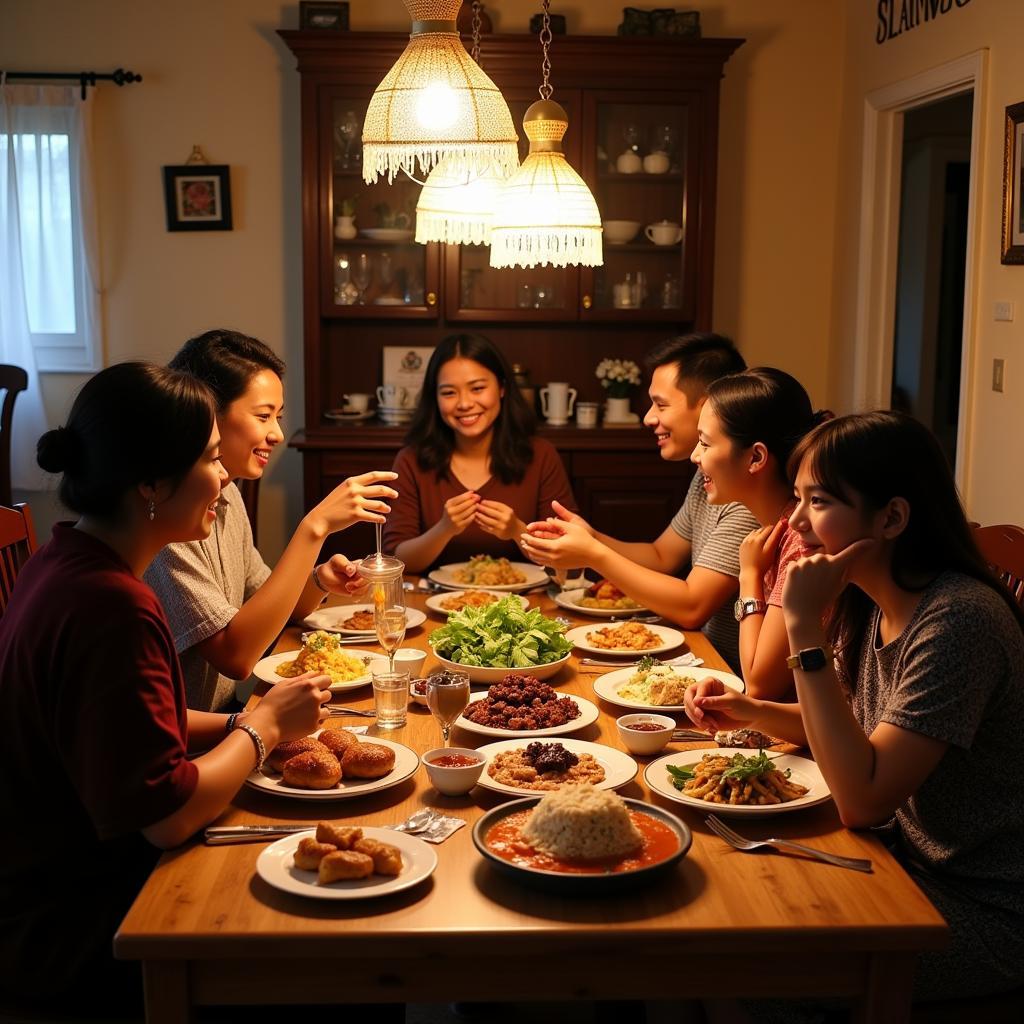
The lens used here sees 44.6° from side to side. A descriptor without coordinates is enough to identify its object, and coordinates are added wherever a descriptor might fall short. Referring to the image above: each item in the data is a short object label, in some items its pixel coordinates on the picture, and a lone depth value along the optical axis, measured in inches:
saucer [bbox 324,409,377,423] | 191.3
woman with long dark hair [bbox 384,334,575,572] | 137.5
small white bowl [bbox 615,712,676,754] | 73.6
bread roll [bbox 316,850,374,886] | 56.2
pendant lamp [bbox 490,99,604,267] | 94.3
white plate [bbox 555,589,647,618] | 109.7
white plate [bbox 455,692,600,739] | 76.4
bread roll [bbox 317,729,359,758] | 69.9
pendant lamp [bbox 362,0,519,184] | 81.9
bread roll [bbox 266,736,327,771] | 68.8
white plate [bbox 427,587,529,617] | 109.0
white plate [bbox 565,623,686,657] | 97.7
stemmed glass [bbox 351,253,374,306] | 188.4
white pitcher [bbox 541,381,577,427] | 193.8
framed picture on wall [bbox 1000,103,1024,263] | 139.9
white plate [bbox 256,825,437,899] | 55.2
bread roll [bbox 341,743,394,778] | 68.3
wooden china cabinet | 180.9
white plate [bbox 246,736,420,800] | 66.0
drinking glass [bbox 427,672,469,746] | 72.6
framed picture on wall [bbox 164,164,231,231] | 196.5
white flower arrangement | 194.5
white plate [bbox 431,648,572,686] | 88.7
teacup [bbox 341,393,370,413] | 192.5
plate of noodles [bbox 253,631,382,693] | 88.4
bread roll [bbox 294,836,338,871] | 57.5
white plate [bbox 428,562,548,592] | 118.9
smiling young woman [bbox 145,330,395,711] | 88.3
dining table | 53.1
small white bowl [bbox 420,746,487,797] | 66.7
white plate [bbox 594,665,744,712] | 82.8
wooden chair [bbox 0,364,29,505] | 175.9
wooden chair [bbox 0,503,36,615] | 96.9
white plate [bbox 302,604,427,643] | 102.7
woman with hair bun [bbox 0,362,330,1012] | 59.4
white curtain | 192.5
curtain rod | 191.0
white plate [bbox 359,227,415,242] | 186.4
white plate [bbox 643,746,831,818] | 64.4
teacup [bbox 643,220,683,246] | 189.2
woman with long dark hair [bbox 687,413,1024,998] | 63.6
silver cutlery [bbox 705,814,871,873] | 59.5
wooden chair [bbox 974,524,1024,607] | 90.6
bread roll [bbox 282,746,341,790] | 66.6
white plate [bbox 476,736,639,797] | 67.6
